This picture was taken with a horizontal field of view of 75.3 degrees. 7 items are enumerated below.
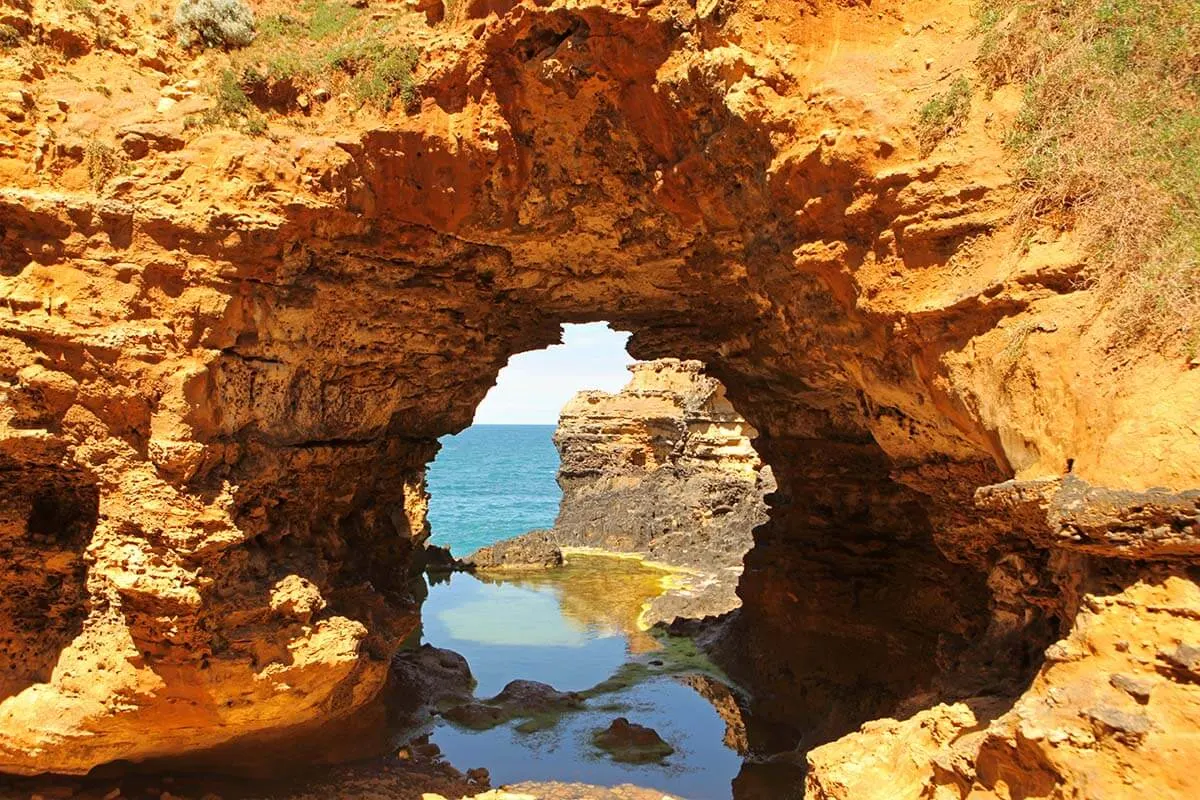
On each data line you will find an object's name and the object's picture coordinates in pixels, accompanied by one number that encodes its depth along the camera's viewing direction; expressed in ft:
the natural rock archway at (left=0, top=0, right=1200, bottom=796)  19.54
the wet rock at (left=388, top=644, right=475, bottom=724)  41.91
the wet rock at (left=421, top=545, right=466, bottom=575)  85.81
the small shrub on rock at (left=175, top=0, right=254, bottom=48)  30.55
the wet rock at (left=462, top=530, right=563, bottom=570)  86.94
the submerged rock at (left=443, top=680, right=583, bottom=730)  41.96
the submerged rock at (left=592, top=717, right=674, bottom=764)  38.14
